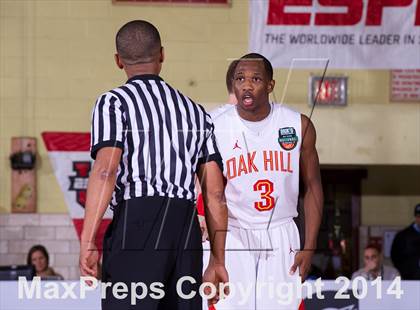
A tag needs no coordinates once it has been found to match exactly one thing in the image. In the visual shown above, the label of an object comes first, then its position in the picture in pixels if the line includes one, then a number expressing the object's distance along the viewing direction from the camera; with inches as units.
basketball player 425.1
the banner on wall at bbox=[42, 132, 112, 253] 699.3
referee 335.9
